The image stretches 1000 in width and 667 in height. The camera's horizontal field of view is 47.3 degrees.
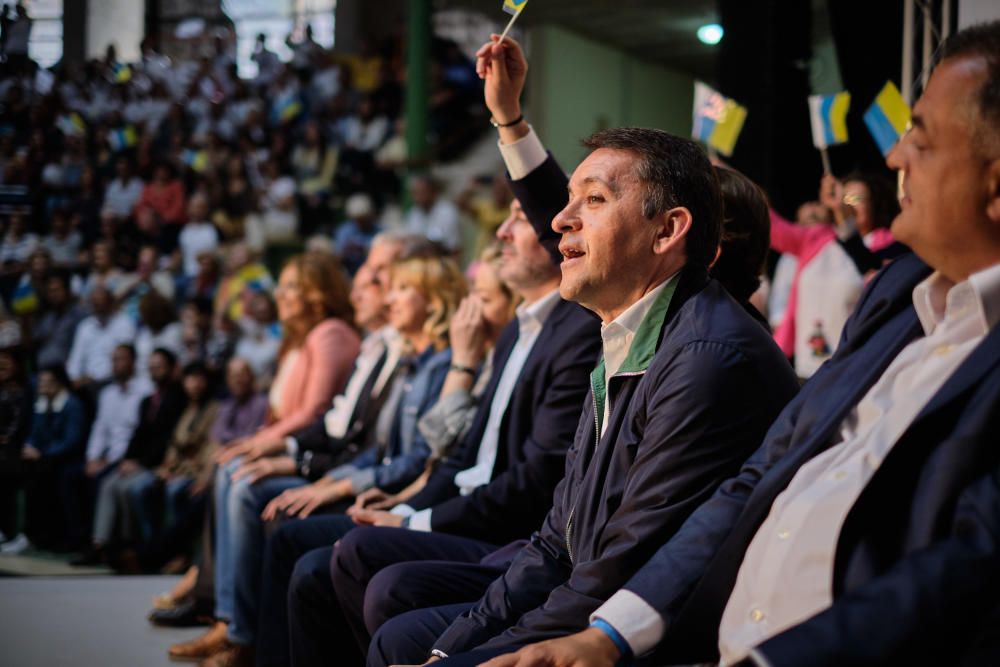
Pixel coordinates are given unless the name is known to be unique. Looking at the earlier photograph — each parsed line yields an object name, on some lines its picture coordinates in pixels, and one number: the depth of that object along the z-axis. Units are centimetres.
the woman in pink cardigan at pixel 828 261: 373
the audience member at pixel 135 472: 574
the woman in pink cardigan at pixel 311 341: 403
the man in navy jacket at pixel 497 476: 235
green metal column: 893
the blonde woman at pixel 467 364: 292
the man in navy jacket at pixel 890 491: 106
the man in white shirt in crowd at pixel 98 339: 735
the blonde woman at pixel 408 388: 312
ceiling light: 995
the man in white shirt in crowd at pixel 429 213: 862
